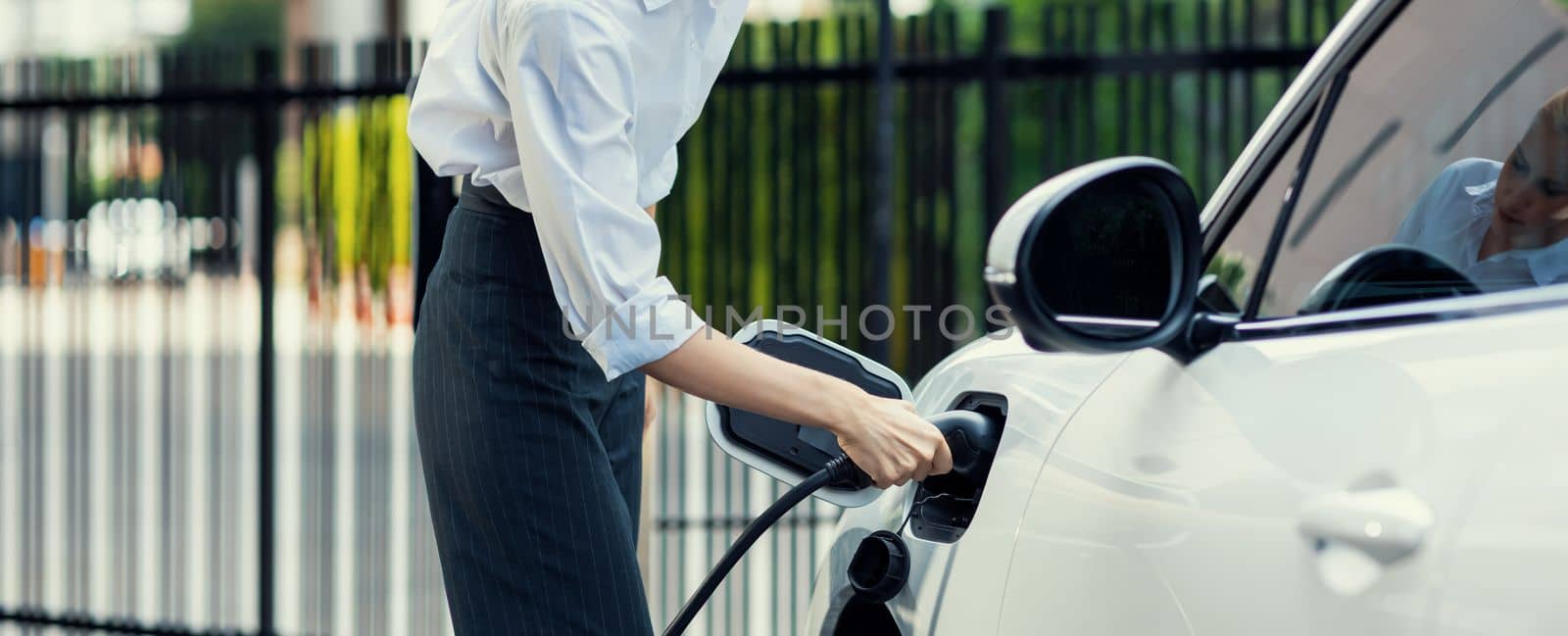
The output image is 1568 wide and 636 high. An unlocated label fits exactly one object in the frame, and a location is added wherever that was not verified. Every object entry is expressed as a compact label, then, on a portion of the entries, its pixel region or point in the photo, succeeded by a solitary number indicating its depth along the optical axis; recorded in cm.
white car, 325
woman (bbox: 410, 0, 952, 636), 373
